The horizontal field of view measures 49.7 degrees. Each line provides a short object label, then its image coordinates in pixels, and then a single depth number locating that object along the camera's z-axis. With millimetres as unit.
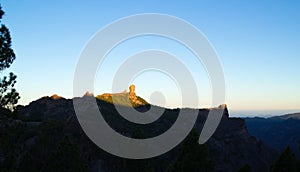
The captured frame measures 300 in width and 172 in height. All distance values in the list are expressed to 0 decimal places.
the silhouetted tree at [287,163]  38344
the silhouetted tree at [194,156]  36281
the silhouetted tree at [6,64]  22234
